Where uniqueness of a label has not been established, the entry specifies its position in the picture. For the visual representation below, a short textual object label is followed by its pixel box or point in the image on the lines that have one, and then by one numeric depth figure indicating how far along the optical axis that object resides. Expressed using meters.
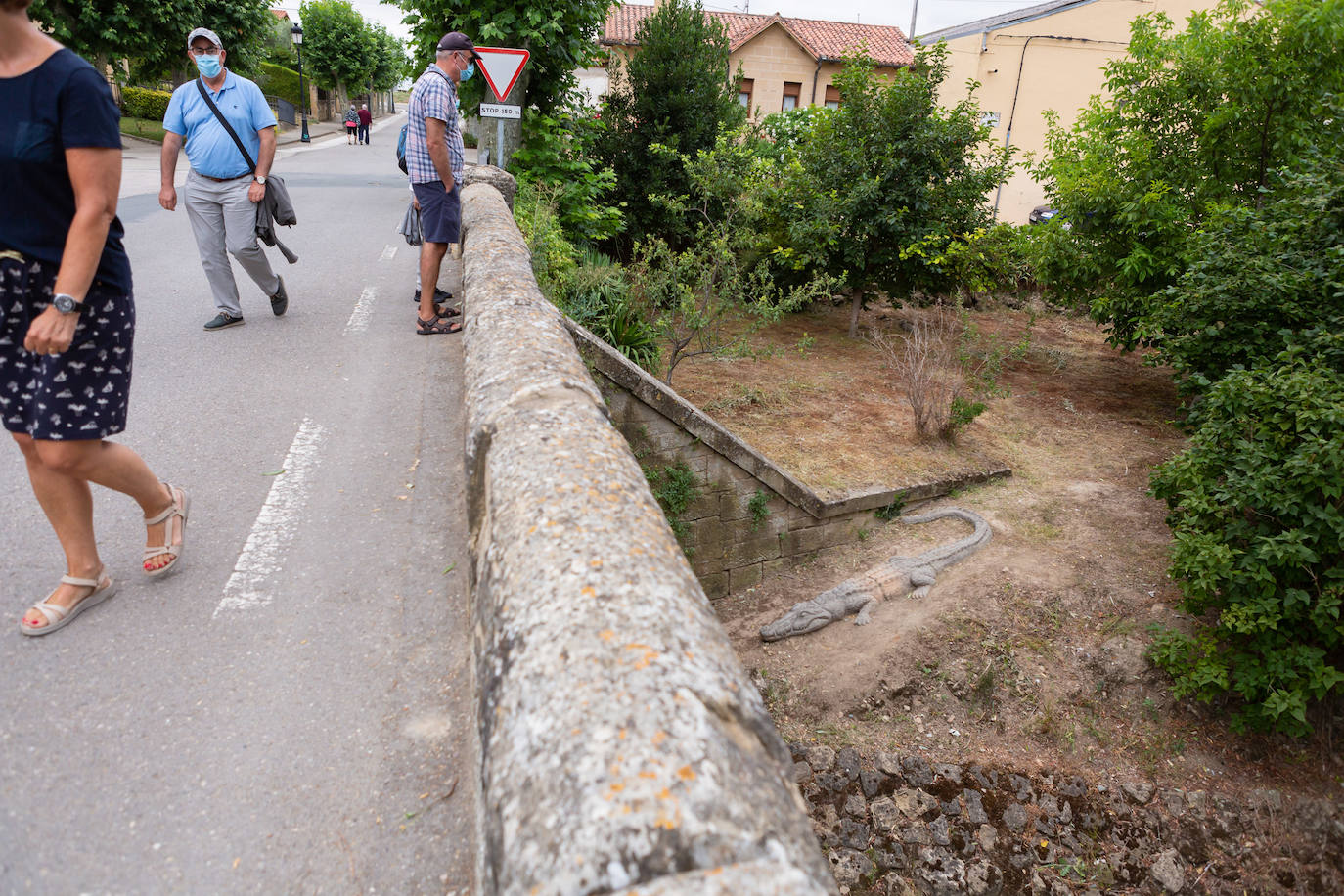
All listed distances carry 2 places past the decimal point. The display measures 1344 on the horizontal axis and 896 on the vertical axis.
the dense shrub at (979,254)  12.55
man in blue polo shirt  5.59
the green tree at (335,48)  49.94
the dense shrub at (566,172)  12.66
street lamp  33.69
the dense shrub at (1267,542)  5.61
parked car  20.41
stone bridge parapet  1.20
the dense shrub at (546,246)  8.07
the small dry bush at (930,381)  10.44
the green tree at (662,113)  16.92
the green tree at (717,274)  10.93
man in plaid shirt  5.64
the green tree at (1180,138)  9.62
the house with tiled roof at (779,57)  33.88
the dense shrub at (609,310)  8.60
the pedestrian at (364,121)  34.08
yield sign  9.53
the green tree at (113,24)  21.59
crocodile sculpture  7.68
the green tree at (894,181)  12.80
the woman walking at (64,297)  2.47
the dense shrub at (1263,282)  7.21
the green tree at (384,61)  59.38
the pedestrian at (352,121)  34.44
